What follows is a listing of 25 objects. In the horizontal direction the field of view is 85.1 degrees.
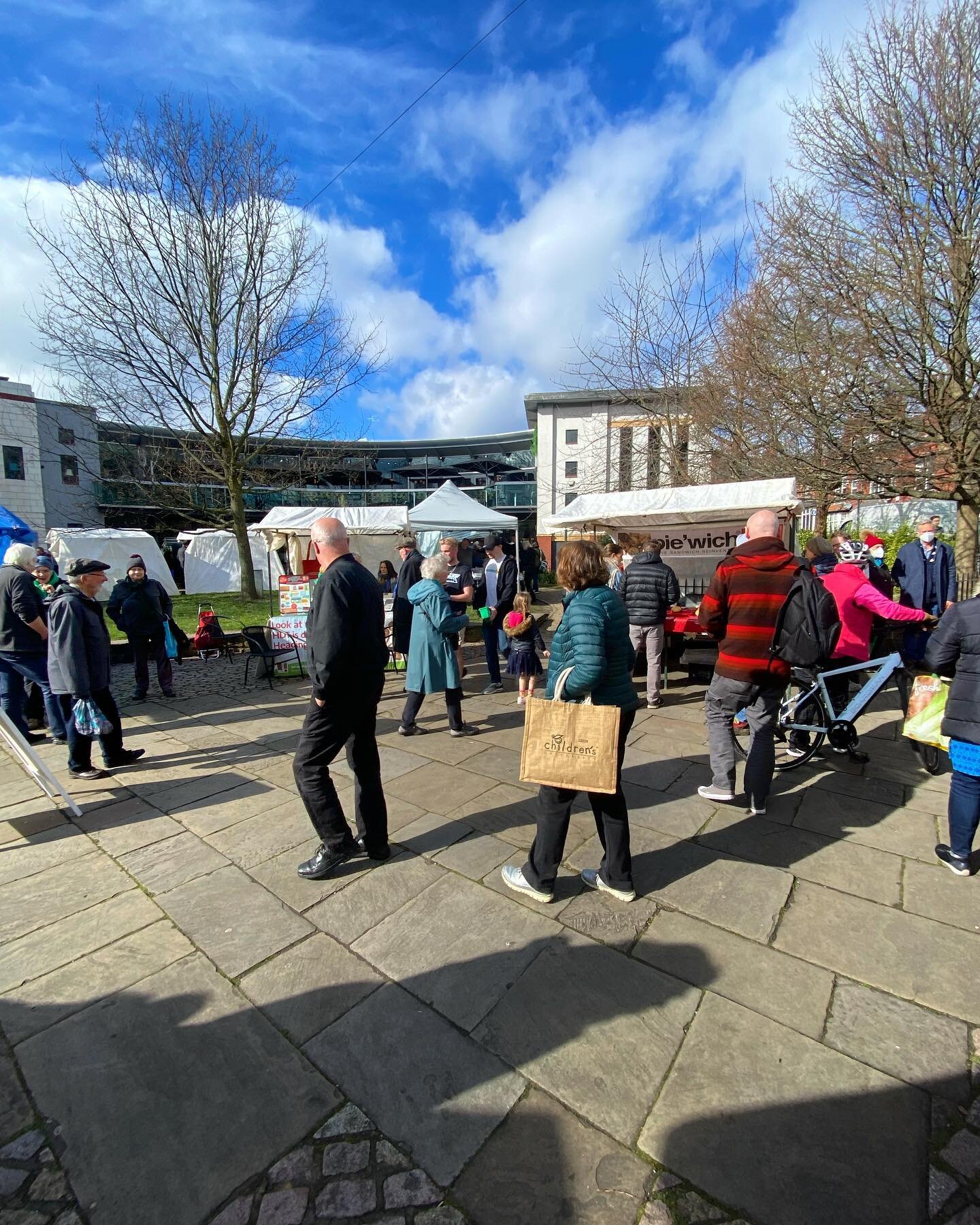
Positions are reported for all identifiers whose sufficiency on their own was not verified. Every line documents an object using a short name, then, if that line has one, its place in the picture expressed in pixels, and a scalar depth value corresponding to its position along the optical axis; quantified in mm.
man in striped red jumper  3252
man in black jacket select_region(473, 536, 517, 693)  6309
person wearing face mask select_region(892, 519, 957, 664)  6551
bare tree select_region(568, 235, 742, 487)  13117
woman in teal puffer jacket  2365
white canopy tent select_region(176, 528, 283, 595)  22422
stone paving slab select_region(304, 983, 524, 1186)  1541
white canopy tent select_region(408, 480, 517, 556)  11039
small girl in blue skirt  5602
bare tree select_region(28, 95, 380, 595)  12789
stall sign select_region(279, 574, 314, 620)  8414
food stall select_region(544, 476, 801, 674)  6699
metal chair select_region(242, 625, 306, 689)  7086
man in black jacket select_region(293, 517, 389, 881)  2602
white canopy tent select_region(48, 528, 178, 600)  17578
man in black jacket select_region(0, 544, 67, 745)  4477
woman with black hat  6504
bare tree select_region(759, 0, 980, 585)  7199
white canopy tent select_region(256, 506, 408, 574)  11617
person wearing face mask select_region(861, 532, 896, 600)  5578
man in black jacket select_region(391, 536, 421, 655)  6258
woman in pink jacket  4227
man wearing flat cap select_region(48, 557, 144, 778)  4027
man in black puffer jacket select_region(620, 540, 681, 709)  5711
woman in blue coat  4645
